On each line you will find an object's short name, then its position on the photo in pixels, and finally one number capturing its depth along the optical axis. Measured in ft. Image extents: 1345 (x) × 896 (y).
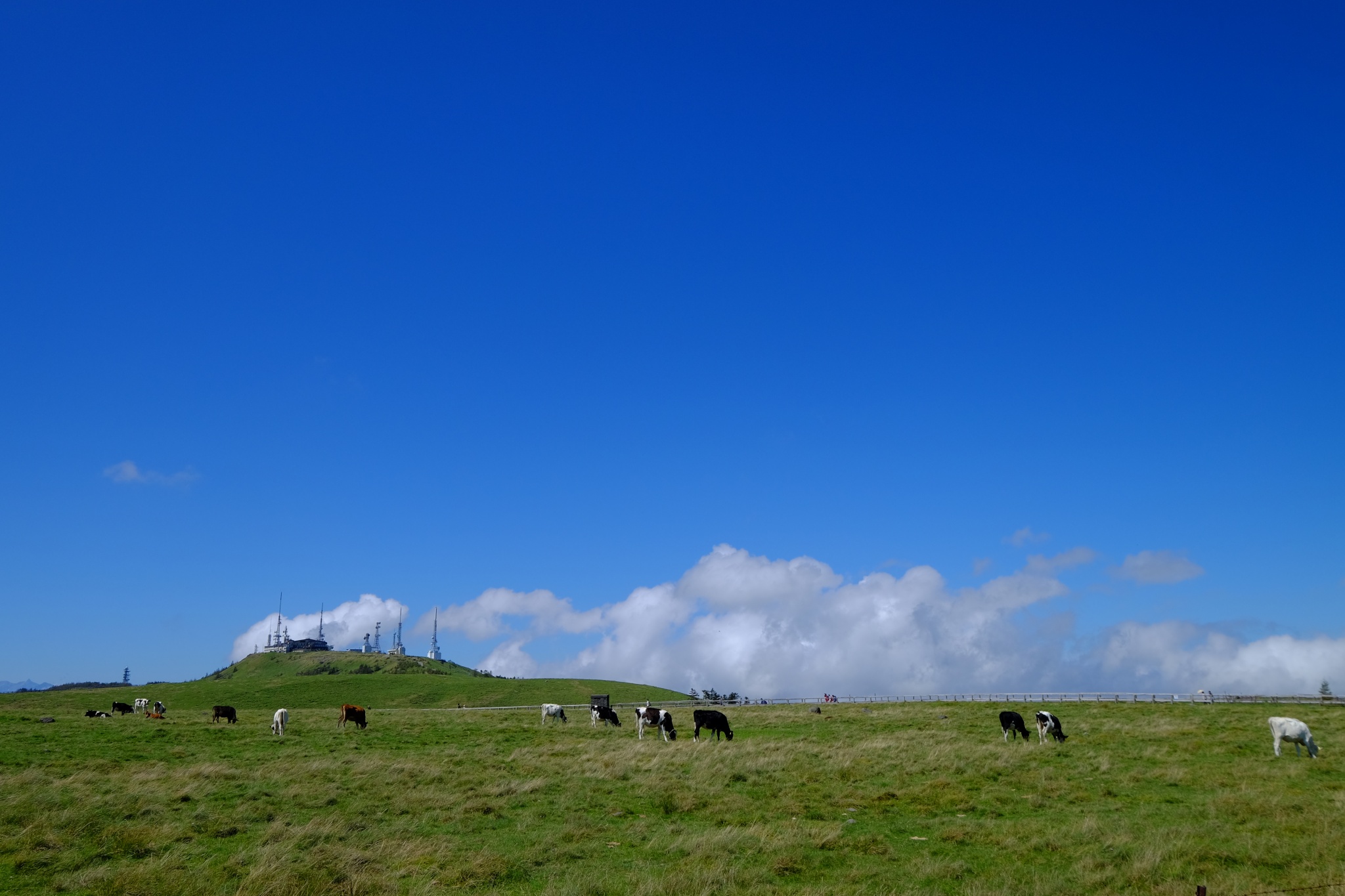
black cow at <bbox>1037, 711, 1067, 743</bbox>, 123.03
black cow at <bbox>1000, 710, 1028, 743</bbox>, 129.80
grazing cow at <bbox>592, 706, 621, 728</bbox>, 171.73
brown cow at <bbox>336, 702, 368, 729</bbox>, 151.84
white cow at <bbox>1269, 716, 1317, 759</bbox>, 101.76
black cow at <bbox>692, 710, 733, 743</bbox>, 136.67
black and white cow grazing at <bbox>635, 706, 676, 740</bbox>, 136.87
